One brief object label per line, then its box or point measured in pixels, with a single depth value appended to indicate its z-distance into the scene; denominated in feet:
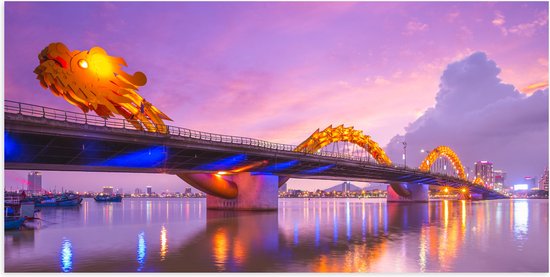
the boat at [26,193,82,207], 439.35
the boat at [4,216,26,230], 158.94
